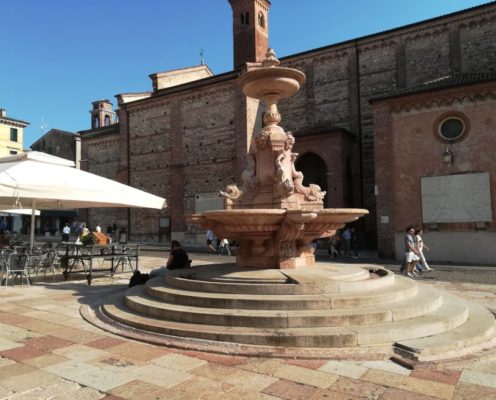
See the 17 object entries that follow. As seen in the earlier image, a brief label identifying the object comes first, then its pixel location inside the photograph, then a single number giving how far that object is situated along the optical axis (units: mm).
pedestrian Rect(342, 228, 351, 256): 20250
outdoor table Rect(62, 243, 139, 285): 9980
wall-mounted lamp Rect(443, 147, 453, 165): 17281
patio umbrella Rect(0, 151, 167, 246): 8523
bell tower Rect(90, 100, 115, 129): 46062
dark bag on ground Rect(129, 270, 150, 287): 8742
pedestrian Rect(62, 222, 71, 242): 23566
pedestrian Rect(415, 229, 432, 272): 12767
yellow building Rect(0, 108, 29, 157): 51031
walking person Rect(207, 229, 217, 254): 21828
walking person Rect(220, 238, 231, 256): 21188
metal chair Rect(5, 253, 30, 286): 9688
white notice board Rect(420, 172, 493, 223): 16641
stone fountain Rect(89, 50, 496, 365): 4875
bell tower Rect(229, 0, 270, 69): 30172
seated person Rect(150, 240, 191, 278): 9180
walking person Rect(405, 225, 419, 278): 12242
